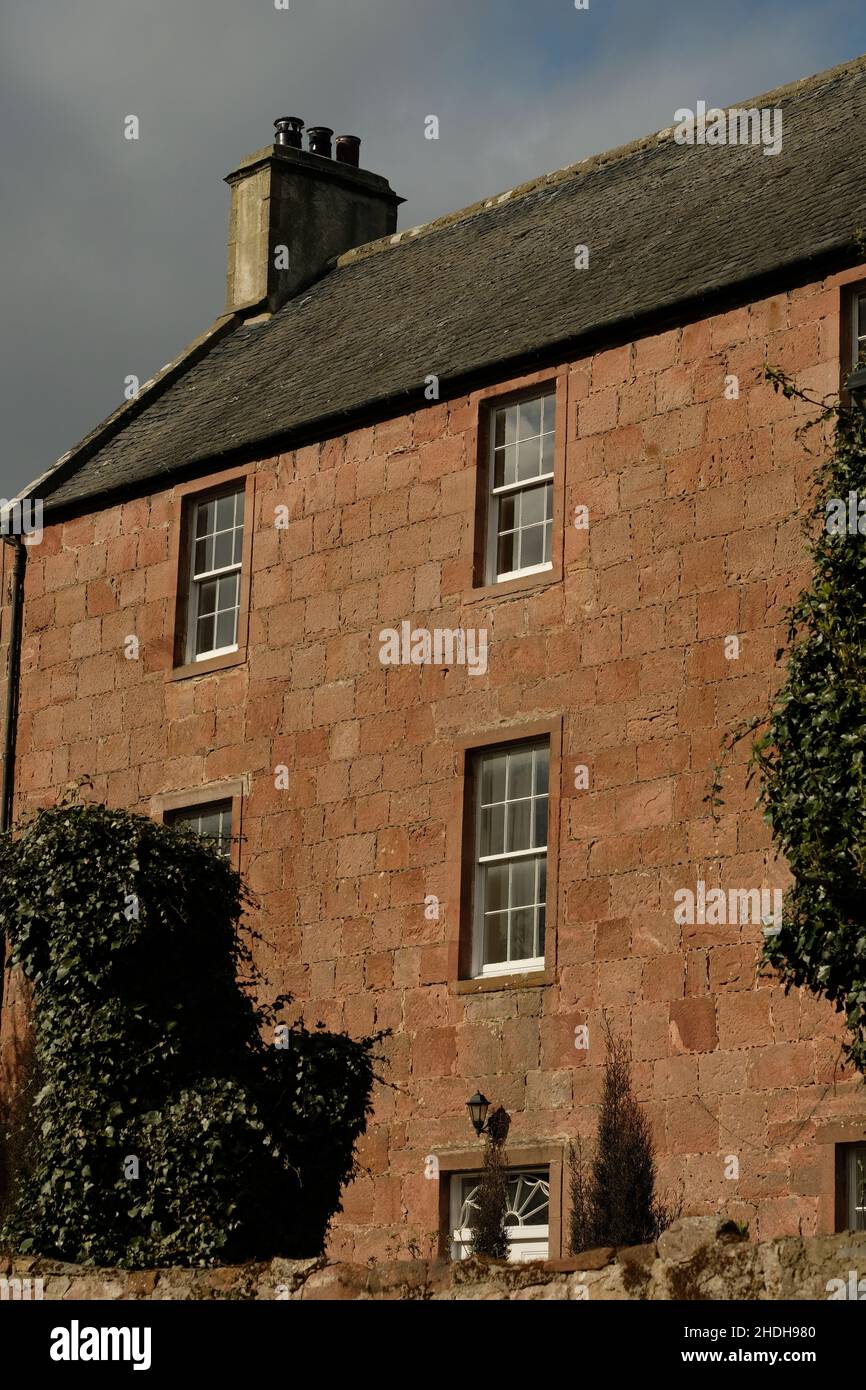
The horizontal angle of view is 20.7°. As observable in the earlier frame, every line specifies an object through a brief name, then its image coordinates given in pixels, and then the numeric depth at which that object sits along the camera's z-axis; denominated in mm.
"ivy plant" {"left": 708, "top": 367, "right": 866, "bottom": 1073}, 13438
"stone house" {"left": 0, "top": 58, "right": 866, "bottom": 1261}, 17109
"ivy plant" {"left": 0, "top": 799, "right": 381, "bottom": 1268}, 16031
